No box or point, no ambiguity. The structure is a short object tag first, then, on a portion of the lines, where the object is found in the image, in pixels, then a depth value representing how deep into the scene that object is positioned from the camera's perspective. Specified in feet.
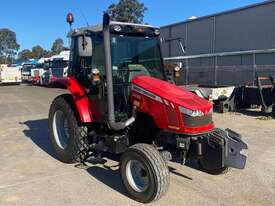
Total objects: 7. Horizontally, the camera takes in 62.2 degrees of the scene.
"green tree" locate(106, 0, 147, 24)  88.54
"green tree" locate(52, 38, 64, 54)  198.63
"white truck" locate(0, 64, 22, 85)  70.17
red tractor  9.54
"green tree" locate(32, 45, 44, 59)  193.60
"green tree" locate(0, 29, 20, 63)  194.05
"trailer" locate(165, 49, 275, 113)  23.46
